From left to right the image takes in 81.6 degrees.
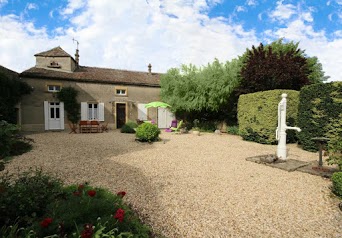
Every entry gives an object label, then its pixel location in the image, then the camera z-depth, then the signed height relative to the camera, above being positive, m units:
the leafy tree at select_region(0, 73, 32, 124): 11.15 +0.97
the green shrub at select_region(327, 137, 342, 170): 4.07 -0.82
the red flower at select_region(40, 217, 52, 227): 1.66 -0.94
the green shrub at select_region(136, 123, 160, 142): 9.19 -0.95
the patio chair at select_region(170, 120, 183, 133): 14.19 -1.23
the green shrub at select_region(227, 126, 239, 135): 13.45 -1.23
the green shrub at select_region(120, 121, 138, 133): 13.65 -1.13
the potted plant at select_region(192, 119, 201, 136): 15.57 -1.09
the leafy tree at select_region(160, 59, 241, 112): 12.94 +1.90
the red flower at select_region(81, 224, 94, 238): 1.48 -0.93
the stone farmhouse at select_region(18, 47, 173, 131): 14.21 +1.41
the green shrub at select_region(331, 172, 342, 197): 3.51 -1.26
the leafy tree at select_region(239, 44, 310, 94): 10.38 +2.22
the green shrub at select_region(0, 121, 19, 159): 2.12 -0.29
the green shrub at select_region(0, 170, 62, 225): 2.09 -1.02
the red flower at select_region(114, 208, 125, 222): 1.78 -0.94
